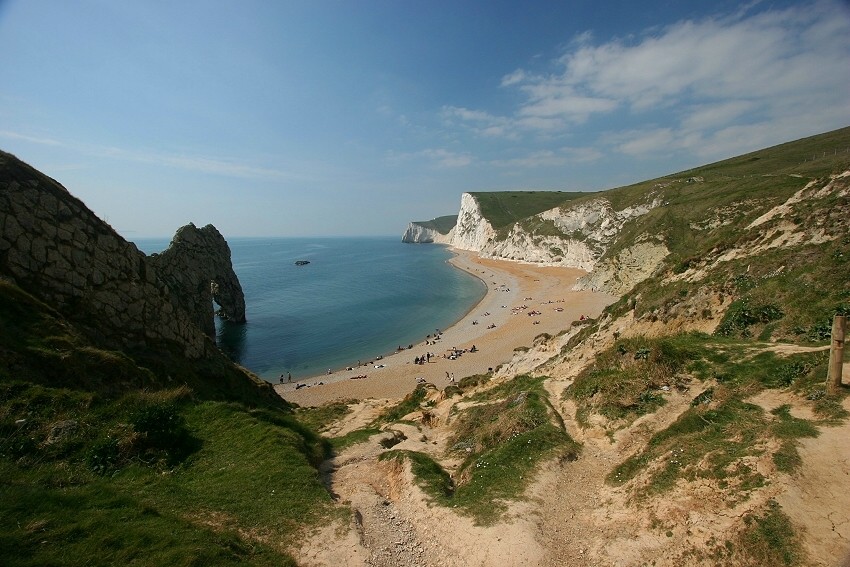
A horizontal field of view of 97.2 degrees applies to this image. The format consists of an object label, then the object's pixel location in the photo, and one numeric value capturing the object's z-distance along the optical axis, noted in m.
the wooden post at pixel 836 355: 8.54
